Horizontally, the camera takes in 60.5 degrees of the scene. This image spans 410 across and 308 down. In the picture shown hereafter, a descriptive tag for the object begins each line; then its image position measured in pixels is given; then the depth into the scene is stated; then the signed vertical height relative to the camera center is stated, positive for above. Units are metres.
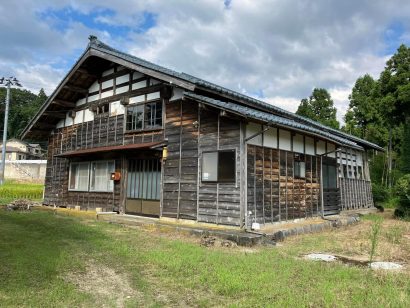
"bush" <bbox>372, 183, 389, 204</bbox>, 20.56 +0.13
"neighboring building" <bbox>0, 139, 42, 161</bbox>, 63.44 +8.14
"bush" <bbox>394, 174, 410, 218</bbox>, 13.06 +0.05
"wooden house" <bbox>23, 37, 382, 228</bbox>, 9.87 +1.51
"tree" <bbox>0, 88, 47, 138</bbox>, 74.00 +17.34
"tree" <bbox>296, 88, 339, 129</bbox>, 34.47 +8.80
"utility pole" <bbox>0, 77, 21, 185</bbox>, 30.83 +7.89
